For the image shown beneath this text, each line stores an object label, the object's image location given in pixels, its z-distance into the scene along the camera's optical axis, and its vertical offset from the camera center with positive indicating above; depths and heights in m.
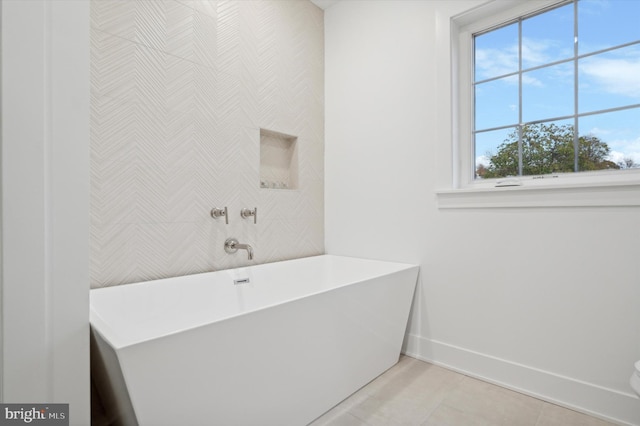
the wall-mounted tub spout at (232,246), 2.16 -0.23
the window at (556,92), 1.68 +0.68
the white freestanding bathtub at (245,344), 0.99 -0.53
